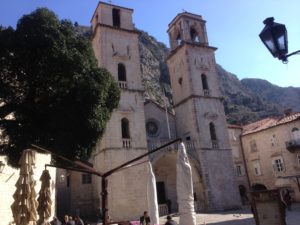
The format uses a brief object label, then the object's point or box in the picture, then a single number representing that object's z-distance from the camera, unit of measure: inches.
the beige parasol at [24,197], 331.9
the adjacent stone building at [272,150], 1289.4
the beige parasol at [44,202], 357.1
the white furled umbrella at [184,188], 349.1
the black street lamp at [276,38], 208.4
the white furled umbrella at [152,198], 571.2
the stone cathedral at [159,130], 949.2
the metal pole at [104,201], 302.4
